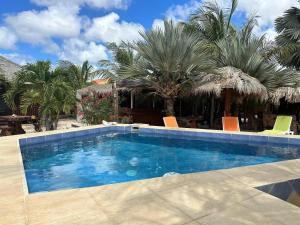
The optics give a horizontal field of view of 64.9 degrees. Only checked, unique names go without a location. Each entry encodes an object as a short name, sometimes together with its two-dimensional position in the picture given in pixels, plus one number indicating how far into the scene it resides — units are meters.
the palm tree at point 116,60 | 15.53
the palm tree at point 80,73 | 23.12
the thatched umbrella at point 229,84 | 10.69
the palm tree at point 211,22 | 14.04
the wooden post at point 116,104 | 12.98
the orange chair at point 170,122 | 10.99
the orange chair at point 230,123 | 10.04
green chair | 9.37
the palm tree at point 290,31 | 15.68
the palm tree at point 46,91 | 10.27
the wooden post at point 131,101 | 15.32
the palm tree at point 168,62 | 11.91
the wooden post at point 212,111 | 14.08
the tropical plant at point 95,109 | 12.69
